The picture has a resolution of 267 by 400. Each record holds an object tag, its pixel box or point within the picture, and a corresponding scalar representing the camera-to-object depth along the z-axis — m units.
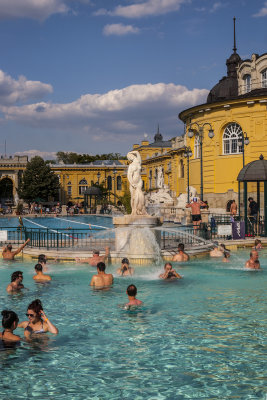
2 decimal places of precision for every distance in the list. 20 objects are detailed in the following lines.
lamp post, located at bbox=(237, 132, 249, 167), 33.18
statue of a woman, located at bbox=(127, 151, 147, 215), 16.23
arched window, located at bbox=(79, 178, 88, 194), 95.88
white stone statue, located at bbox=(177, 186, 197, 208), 39.77
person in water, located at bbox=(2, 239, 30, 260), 16.90
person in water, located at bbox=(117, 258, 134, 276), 13.66
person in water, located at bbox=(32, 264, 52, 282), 12.97
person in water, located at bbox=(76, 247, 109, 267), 15.34
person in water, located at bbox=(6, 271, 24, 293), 11.56
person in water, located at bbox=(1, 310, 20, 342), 7.38
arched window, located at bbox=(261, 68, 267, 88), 41.68
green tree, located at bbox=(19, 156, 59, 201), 82.25
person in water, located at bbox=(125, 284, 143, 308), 9.93
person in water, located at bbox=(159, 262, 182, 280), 13.18
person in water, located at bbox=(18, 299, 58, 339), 8.02
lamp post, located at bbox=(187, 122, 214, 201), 28.81
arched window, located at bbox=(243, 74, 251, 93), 43.57
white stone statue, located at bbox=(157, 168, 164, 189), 50.53
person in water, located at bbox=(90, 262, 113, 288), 12.05
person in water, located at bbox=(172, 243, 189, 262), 16.25
